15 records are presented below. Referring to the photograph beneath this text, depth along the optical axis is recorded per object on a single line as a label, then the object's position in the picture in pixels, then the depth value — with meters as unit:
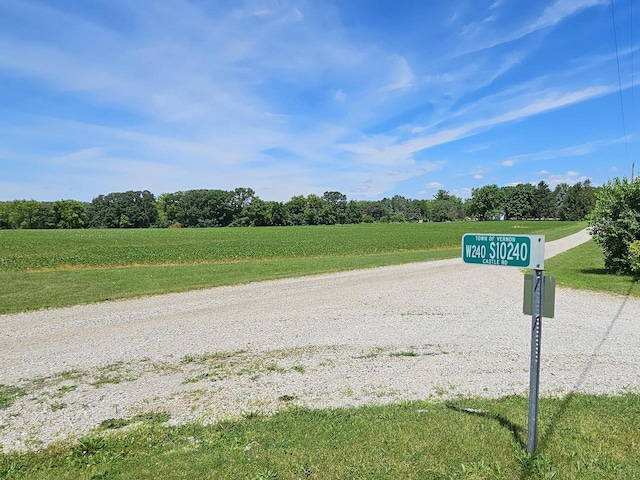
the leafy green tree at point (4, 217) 106.12
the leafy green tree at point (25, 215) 104.88
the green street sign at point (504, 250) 3.01
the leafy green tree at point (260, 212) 118.06
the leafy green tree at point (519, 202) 116.62
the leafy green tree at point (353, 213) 141.50
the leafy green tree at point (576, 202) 96.94
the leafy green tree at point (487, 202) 122.81
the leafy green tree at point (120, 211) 113.38
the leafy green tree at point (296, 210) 128.25
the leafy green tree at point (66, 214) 105.25
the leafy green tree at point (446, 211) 144.38
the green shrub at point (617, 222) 13.67
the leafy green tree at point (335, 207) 132.38
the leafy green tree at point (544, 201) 114.50
